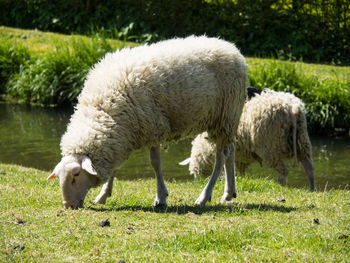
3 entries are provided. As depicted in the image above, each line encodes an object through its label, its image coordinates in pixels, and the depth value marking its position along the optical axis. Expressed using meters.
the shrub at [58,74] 26.69
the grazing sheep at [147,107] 10.45
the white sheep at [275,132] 15.52
